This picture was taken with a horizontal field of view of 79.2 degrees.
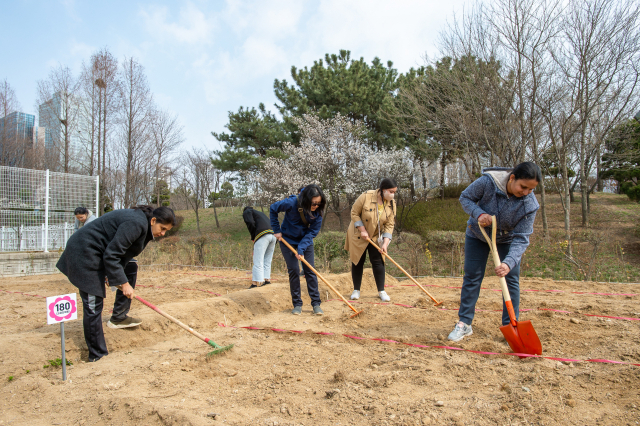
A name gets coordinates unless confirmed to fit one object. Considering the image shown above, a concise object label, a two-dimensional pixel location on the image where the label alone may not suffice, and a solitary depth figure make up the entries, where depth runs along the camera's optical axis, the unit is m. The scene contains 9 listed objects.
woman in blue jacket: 4.50
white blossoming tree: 18.39
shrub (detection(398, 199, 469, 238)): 12.77
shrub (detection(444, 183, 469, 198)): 19.51
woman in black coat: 3.19
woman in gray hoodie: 3.04
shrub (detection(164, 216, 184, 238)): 19.90
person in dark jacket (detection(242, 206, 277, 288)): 6.08
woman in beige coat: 5.01
